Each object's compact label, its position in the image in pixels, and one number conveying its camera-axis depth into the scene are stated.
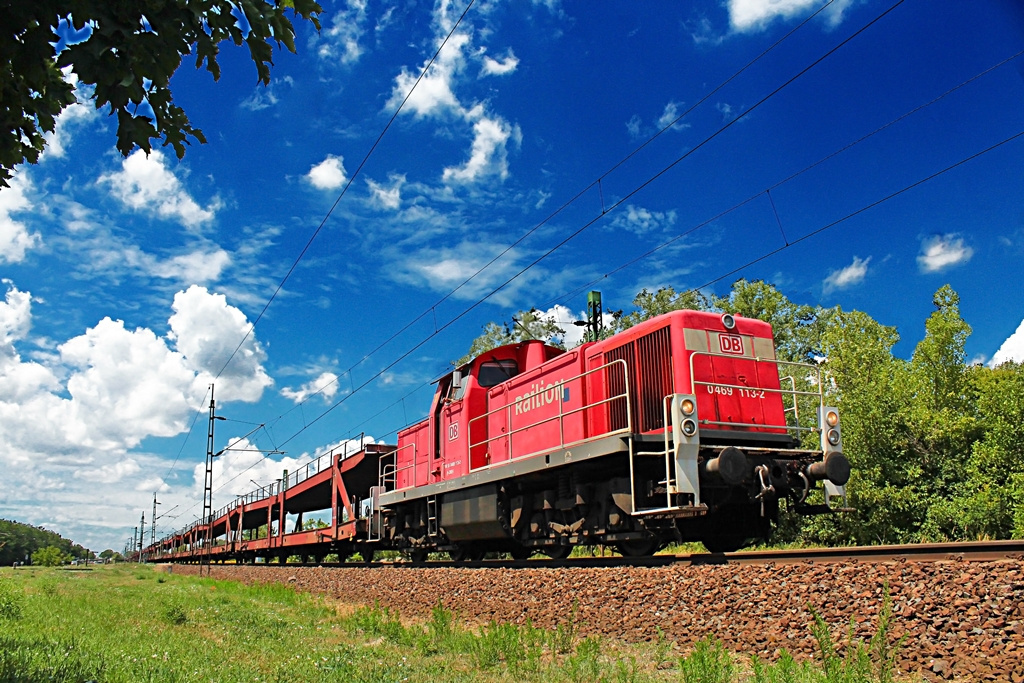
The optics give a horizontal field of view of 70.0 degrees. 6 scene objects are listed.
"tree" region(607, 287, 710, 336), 39.59
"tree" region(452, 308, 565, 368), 44.56
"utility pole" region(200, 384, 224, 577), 39.39
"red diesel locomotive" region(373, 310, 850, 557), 9.02
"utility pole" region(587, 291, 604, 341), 28.56
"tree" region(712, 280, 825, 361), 41.06
